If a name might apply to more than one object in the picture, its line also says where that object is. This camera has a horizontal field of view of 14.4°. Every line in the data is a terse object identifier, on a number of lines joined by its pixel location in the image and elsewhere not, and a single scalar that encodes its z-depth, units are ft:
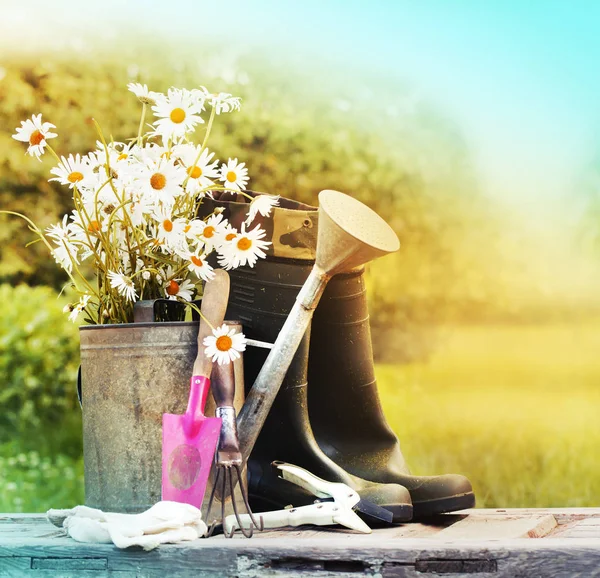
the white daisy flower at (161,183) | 9.81
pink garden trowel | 9.58
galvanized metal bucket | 9.70
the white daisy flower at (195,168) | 10.03
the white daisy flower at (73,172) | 9.98
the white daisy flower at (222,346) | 9.61
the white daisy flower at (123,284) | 9.82
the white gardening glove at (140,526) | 9.02
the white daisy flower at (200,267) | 9.85
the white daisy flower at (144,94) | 9.95
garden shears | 9.45
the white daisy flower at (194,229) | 9.92
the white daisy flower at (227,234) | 10.02
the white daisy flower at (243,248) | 9.99
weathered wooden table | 8.74
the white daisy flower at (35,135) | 9.93
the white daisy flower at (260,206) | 10.00
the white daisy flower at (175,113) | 9.95
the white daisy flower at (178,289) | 10.04
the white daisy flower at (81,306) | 10.07
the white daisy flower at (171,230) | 9.91
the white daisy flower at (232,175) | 10.21
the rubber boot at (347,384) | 10.32
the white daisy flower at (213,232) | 10.00
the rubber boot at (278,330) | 10.05
